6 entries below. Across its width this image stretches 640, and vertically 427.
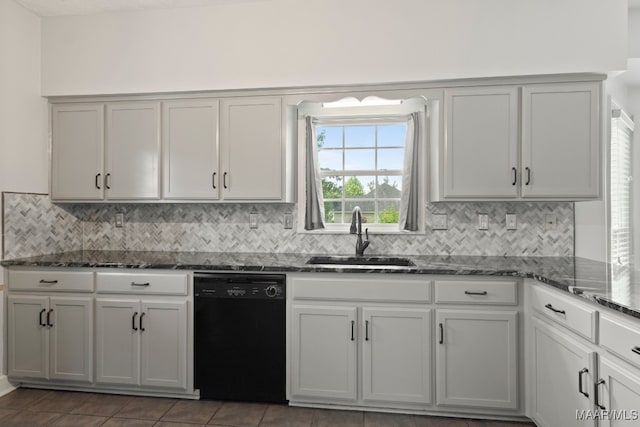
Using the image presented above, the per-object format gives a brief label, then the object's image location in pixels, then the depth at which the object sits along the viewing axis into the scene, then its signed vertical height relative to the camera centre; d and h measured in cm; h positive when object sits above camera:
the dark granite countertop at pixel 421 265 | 191 -33
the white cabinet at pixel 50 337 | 270 -87
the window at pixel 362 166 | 328 +39
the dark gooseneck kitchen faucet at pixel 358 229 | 300 -13
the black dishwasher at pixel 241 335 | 252 -79
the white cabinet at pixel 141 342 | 260 -88
